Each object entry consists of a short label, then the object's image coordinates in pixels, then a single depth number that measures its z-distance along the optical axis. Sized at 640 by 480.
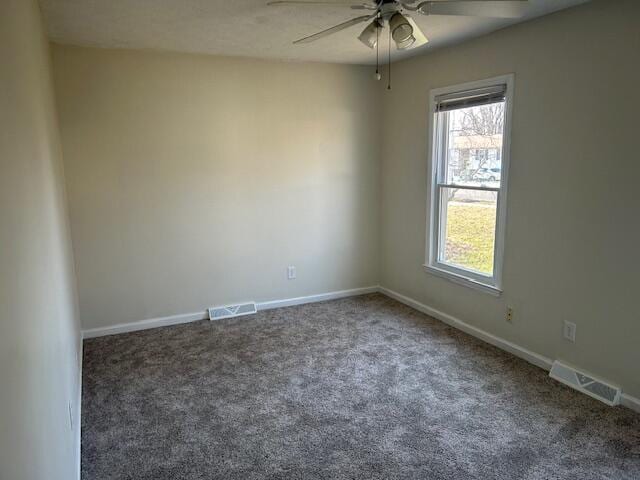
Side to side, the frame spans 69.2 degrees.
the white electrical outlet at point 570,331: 3.03
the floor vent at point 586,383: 2.78
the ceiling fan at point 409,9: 2.12
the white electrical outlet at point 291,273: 4.66
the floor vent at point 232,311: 4.32
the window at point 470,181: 3.47
